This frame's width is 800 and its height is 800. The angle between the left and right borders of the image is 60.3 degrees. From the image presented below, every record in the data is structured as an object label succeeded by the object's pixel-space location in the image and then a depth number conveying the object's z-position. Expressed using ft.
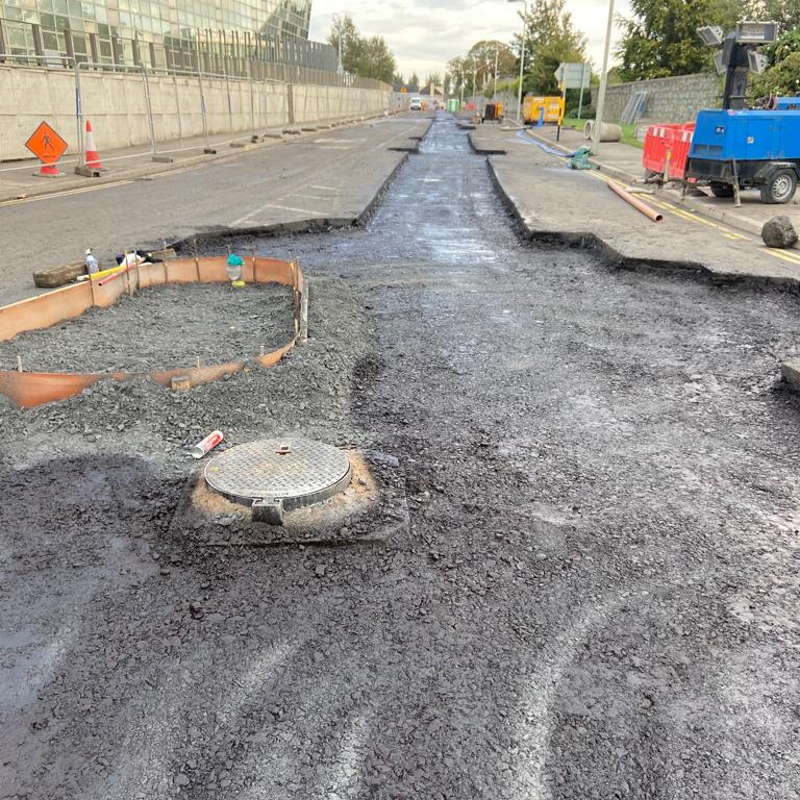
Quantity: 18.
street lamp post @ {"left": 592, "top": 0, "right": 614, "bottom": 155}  85.92
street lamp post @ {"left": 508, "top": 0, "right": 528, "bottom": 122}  196.35
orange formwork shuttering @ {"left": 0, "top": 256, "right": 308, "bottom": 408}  15.66
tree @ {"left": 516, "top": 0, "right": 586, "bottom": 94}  217.77
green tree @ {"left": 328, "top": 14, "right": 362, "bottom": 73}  330.54
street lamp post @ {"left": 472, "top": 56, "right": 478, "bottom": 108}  433.03
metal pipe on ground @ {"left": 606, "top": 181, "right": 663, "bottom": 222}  44.04
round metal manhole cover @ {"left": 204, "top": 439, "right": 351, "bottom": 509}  12.00
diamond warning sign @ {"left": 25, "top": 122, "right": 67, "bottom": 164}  56.90
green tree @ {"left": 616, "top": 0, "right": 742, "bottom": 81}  156.56
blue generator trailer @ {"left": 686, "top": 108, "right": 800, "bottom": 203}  46.34
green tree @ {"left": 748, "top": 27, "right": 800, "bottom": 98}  72.59
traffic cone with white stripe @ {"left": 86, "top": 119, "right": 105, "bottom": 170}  61.46
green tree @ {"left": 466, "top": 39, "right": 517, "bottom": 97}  416.83
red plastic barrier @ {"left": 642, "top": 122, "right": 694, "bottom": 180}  53.52
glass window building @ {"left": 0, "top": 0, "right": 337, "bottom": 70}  78.33
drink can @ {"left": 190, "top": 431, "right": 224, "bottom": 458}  14.14
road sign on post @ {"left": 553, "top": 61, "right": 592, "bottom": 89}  123.03
